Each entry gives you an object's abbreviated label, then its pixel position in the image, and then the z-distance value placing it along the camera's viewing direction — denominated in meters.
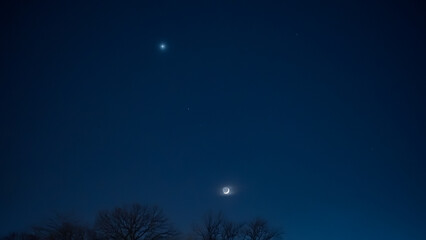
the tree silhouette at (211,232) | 44.44
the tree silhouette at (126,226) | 35.66
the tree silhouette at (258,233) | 47.94
